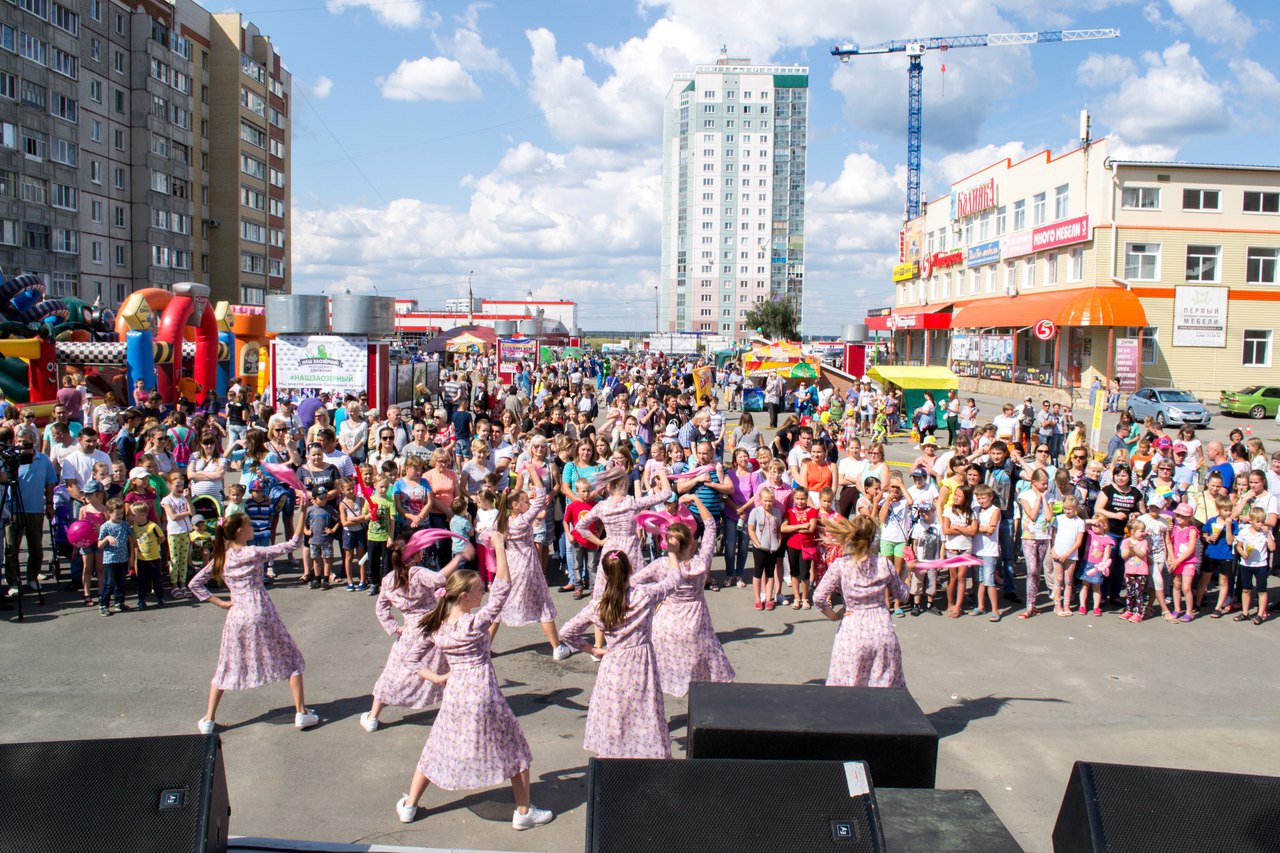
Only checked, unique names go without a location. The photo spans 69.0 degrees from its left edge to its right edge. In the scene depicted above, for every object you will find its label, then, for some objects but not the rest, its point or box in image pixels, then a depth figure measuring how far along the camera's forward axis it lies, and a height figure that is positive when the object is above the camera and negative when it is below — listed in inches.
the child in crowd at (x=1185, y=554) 357.1 -66.1
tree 3577.8 +212.9
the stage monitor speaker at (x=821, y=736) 176.9 -68.9
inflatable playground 754.2 +15.2
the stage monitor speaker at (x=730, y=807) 131.0 -62.5
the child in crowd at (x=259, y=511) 383.6 -59.7
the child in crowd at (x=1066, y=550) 361.7 -66.4
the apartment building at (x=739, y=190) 5354.3 +1073.0
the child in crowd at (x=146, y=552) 349.1 -70.9
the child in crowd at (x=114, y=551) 338.0 -68.6
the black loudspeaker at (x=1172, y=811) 128.9 -60.7
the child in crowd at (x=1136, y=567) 356.2 -71.3
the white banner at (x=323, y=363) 751.7 +3.5
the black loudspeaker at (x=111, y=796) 127.3 -61.1
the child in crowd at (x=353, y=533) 382.0 -69.0
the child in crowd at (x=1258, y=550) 351.6 -63.4
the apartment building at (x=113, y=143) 1598.2 +442.1
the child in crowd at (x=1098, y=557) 362.0 -68.7
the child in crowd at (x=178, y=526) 365.1 -63.4
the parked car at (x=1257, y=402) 1214.9 -24.8
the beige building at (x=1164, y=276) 1445.6 +166.5
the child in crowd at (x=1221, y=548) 358.9 -63.9
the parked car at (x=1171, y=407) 1097.4 -30.5
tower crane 4343.0 +1287.8
